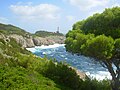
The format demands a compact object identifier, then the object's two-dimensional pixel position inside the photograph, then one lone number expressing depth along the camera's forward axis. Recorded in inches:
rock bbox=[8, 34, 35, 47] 2132.7
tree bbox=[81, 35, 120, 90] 310.4
